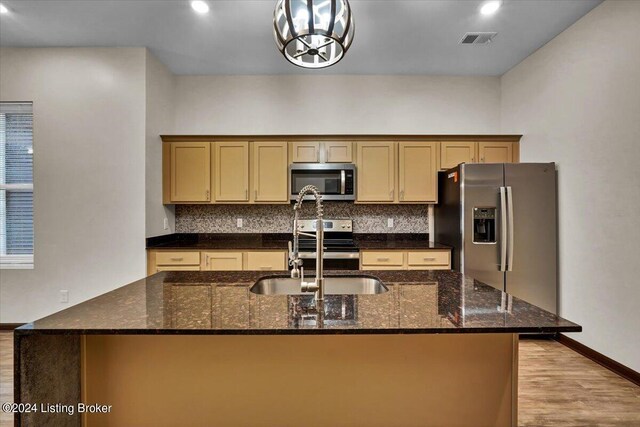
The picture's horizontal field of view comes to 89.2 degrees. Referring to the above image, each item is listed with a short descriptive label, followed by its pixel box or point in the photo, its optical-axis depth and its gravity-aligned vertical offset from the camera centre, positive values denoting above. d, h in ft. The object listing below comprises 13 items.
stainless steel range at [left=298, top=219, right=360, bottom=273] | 11.35 -1.18
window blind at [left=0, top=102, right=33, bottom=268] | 11.85 +0.90
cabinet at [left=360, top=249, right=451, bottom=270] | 11.55 -1.60
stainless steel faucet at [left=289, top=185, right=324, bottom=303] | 4.51 -0.71
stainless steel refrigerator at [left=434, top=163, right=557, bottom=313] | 10.48 -0.38
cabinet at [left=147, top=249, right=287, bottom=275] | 11.51 -1.62
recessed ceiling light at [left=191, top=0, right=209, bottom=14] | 8.85 +5.79
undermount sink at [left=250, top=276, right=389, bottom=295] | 5.96 -1.31
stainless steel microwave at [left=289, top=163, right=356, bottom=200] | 12.28 +1.38
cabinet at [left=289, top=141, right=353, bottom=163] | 12.55 +2.46
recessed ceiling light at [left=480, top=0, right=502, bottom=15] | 8.87 +5.78
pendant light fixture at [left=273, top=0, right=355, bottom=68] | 4.33 +2.64
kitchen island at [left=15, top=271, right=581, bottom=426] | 4.44 -2.24
